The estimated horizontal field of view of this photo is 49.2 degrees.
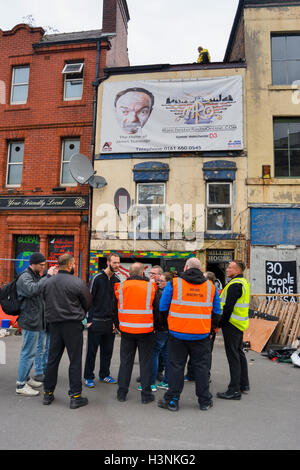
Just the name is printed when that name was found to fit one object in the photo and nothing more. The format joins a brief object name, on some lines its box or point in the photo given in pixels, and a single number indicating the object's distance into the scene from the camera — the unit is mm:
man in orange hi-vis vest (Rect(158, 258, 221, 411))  4309
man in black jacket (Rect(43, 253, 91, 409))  4355
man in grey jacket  4789
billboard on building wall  11578
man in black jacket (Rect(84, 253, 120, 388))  5152
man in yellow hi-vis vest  4789
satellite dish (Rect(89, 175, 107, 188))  11916
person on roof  12886
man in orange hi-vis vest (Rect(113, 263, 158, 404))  4590
